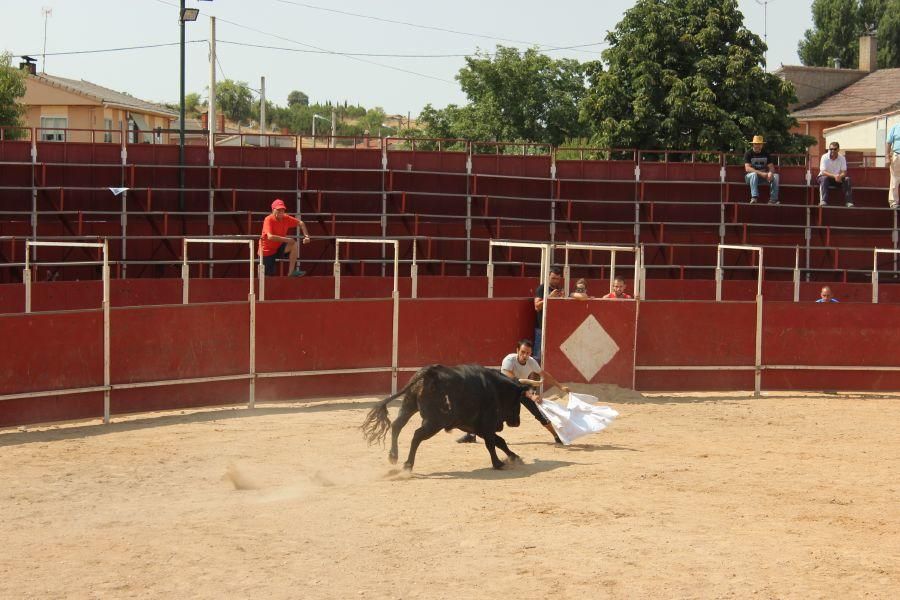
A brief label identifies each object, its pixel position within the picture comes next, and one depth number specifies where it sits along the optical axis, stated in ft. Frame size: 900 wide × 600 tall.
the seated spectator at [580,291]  59.16
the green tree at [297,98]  602.44
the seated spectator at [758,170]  94.02
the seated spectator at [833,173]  95.09
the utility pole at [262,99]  180.28
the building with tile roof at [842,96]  182.29
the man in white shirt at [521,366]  46.06
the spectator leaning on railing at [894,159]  91.20
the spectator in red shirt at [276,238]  64.39
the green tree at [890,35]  283.59
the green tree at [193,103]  404.28
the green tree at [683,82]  126.31
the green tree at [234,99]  405.59
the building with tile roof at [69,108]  177.78
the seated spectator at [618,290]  60.39
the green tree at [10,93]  152.66
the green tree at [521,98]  195.83
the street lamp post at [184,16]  90.17
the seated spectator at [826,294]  69.17
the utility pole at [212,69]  124.26
